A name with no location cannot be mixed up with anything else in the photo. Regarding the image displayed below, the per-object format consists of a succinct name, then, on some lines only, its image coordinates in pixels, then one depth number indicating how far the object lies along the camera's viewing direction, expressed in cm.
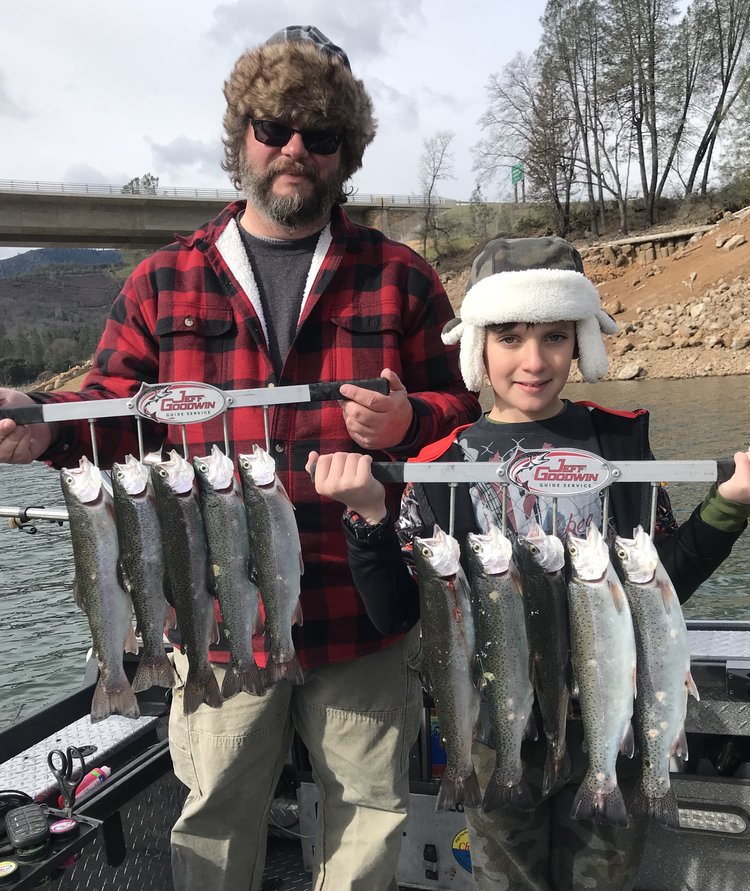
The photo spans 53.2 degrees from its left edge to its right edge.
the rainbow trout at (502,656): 212
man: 271
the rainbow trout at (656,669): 204
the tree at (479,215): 4736
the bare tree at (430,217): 4909
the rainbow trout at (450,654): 214
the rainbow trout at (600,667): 205
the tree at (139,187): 3991
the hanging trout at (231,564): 229
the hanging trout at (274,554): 227
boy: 239
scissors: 298
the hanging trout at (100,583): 228
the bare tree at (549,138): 4181
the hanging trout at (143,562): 228
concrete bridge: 3647
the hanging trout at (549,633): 209
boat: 295
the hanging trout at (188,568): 229
